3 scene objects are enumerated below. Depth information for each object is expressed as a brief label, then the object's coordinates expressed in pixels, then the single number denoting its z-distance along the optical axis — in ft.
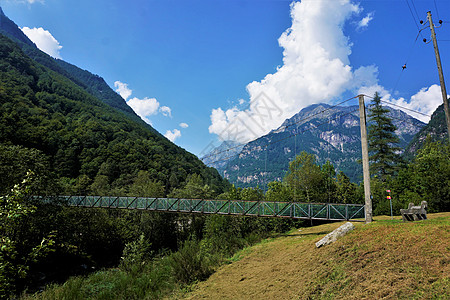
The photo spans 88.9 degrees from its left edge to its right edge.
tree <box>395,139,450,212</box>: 53.47
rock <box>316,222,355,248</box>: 24.23
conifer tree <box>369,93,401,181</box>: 92.02
